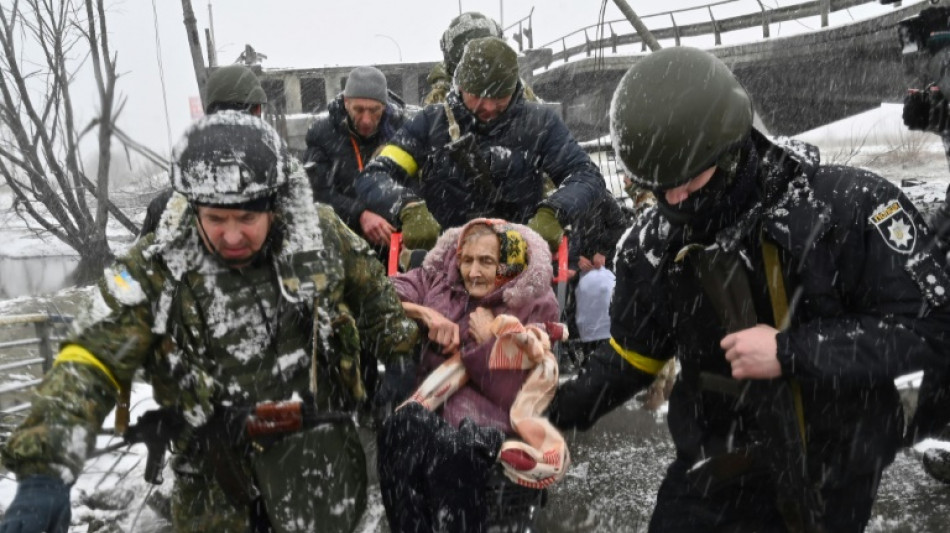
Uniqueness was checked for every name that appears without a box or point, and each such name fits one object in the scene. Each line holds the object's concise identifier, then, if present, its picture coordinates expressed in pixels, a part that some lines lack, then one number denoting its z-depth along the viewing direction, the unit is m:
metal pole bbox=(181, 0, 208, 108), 8.83
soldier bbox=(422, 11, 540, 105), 5.89
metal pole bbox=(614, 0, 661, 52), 7.95
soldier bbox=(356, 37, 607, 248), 4.32
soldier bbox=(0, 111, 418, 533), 2.40
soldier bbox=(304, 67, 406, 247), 5.41
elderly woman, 3.15
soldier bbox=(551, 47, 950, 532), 2.17
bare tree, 12.14
